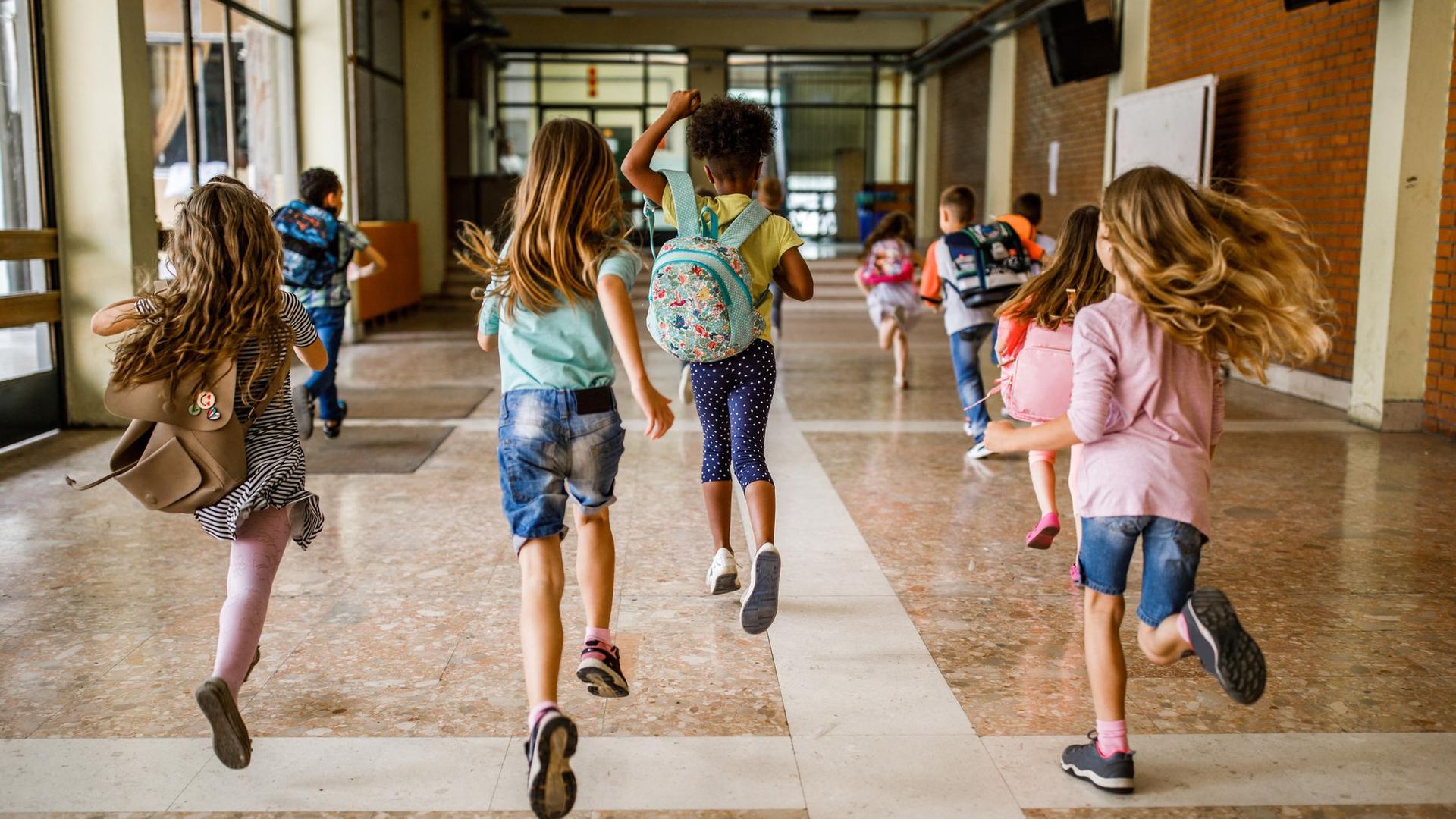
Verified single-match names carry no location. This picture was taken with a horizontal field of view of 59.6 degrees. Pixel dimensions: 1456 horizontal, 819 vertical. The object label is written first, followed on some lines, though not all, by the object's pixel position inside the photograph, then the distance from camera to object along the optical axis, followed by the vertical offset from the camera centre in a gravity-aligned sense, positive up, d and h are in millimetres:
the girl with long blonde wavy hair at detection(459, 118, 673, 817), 2770 -269
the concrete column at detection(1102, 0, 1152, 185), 11633 +1608
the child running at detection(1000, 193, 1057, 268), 6504 -8
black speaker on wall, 12039 +1688
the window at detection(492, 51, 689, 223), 23250 +2351
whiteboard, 9641 +775
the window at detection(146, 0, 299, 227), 9234 +968
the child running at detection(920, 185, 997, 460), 6480 -452
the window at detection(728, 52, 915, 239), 23797 +1800
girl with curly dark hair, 3633 -147
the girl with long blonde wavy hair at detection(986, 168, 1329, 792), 2621 -318
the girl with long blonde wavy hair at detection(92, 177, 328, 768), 2859 -306
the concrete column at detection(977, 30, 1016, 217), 16938 +1316
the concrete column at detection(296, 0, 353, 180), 12289 +1236
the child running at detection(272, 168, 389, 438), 6730 -221
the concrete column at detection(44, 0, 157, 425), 7059 +264
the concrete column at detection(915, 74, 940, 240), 22438 +1144
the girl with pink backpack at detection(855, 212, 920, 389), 9133 -424
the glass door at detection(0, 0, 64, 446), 6820 -231
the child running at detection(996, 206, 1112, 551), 3830 -179
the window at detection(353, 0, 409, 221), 13883 +1208
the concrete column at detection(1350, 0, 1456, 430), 7141 +121
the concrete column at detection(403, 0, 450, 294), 16422 +1083
